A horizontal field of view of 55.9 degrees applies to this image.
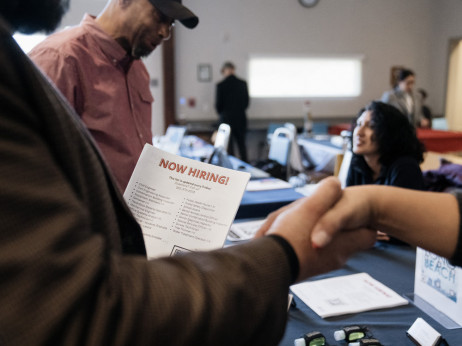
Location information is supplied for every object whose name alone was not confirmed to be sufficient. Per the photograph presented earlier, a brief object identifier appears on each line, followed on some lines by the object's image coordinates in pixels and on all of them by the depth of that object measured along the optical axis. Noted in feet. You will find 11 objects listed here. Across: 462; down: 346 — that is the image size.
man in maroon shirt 5.53
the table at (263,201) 7.50
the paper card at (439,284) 3.86
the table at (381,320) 3.67
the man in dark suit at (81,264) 1.24
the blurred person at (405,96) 19.62
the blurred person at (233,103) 22.61
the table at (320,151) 16.20
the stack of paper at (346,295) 4.14
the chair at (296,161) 15.19
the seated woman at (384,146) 7.89
